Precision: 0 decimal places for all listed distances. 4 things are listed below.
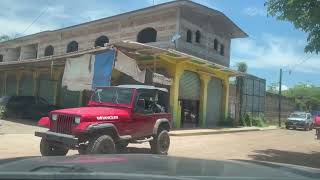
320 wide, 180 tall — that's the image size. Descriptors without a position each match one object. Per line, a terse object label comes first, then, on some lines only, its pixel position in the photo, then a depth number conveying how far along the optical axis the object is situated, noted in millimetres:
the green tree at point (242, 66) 64125
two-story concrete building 30484
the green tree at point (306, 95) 65438
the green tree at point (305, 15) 15180
